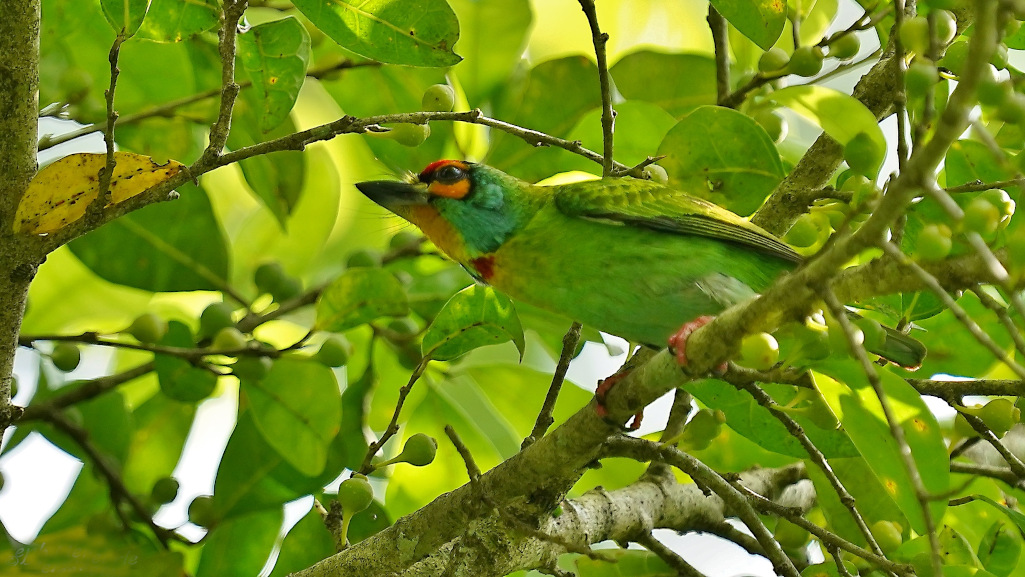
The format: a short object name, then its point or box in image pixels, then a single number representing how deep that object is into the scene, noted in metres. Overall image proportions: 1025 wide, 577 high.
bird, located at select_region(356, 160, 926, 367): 4.70
